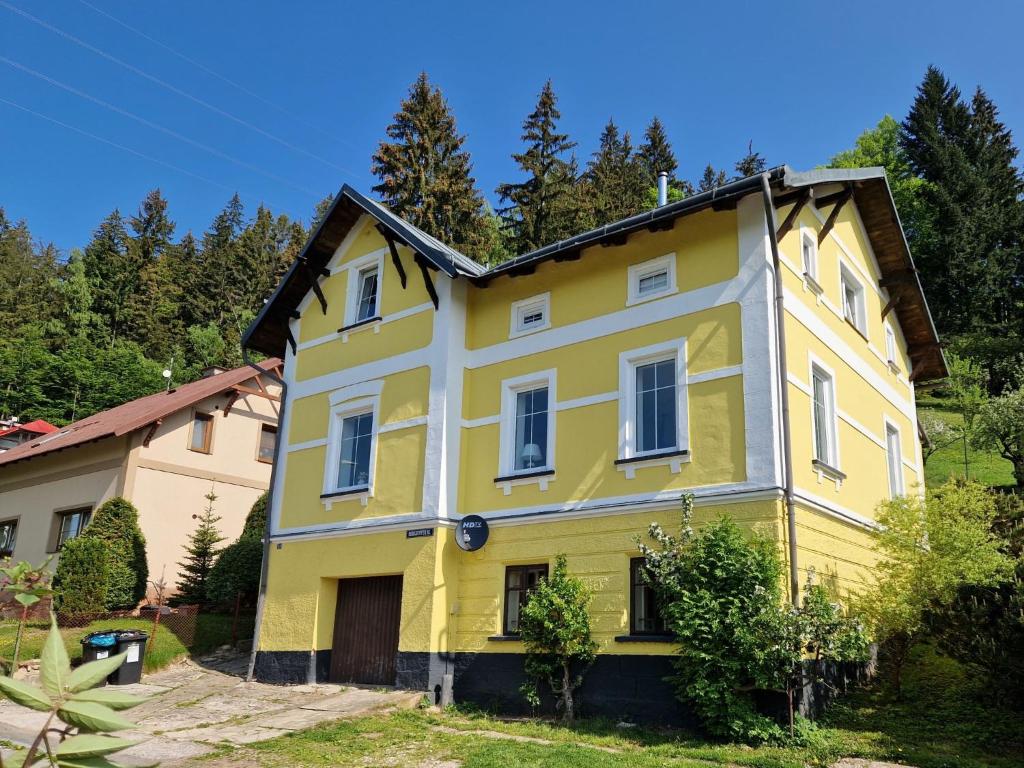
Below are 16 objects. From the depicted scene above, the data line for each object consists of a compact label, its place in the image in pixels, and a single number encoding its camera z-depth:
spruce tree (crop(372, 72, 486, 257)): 38.84
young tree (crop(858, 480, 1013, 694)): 12.57
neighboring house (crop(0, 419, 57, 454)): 35.09
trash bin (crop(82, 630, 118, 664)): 16.59
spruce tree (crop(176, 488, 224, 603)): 22.31
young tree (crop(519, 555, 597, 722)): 13.24
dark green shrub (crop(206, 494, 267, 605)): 21.23
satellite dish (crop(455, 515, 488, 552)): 15.19
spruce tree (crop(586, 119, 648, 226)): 44.72
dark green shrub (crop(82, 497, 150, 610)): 21.23
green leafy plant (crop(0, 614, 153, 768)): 1.50
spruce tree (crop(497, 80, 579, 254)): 40.31
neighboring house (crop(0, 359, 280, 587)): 24.77
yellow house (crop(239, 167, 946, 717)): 13.39
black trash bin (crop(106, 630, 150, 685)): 16.86
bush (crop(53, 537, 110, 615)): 20.47
